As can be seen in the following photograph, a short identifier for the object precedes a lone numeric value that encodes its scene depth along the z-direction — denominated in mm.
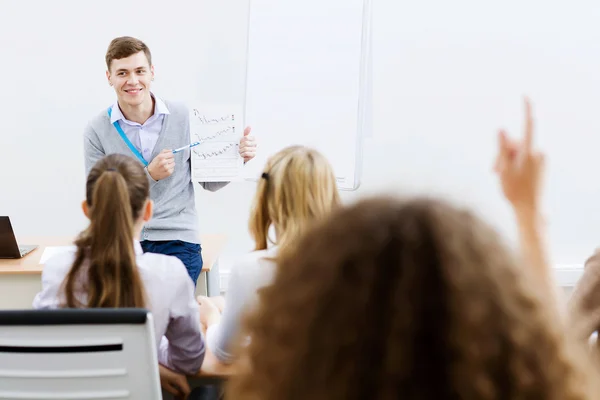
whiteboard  3549
